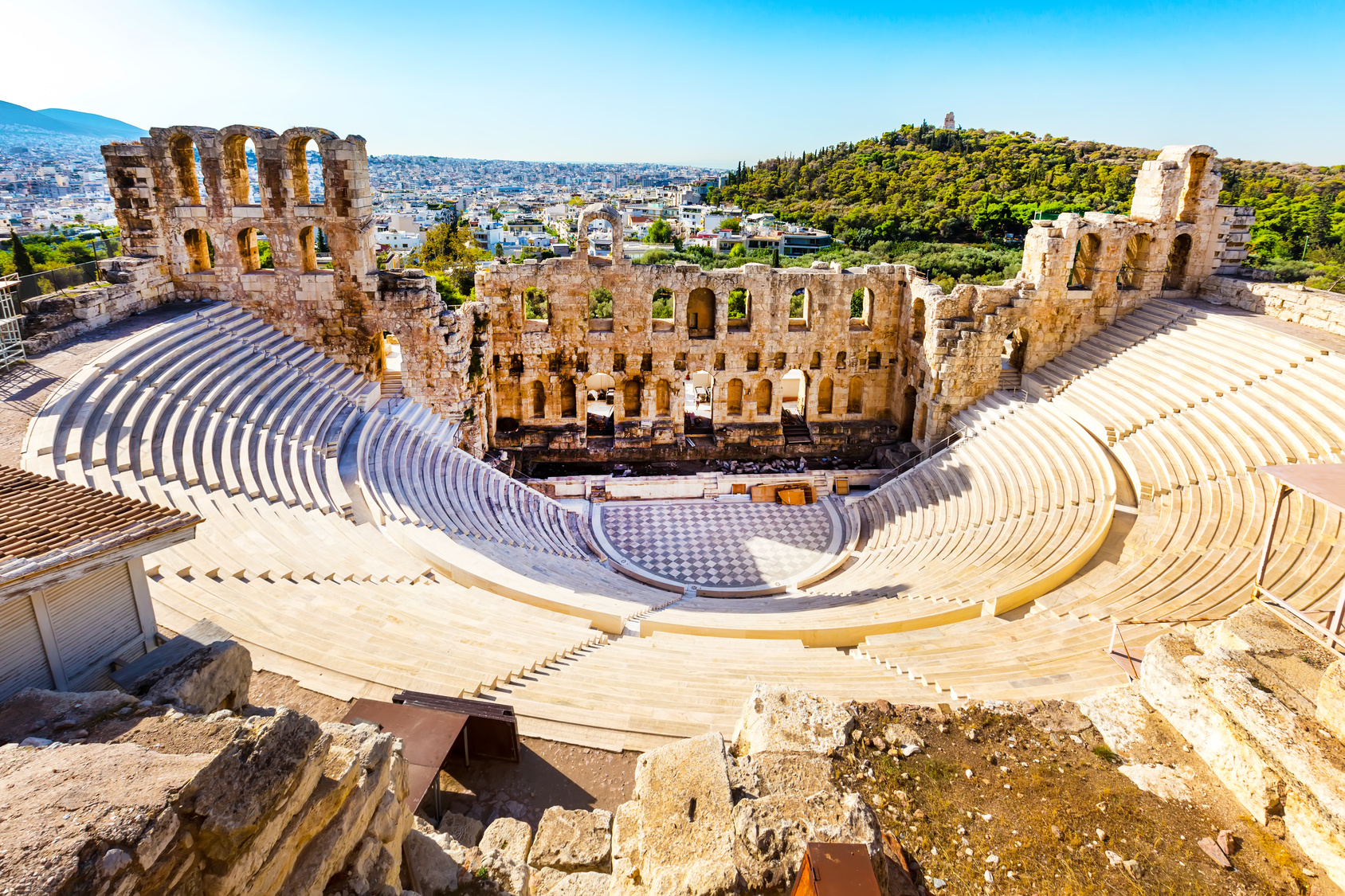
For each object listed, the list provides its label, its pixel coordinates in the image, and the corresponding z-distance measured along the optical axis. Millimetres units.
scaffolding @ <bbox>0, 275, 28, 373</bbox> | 14031
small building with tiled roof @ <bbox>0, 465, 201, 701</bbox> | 5547
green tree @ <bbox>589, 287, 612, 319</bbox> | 47781
